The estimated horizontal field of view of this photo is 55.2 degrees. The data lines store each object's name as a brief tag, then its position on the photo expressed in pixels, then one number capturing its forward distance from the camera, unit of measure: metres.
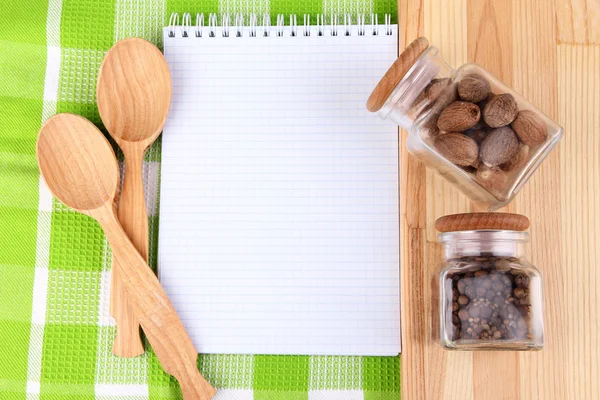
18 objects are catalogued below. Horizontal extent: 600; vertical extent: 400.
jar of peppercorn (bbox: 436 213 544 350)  0.47
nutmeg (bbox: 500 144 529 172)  0.48
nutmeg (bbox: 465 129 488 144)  0.48
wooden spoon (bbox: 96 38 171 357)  0.57
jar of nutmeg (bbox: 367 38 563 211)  0.48
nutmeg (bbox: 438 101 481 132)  0.48
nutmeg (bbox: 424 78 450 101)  0.50
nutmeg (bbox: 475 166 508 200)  0.48
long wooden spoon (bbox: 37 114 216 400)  0.55
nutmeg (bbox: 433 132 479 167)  0.48
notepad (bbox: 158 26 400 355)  0.57
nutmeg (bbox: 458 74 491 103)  0.49
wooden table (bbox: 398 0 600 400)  0.50
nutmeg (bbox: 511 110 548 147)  0.48
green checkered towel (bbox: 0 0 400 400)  0.58
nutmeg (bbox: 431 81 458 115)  0.50
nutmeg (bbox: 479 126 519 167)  0.47
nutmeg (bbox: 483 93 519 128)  0.48
